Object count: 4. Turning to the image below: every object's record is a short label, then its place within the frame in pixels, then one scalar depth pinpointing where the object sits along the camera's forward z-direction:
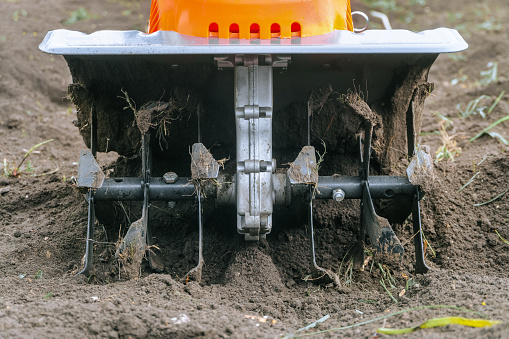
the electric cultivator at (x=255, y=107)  2.85
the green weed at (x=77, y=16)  7.29
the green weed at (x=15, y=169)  4.23
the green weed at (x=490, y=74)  5.82
